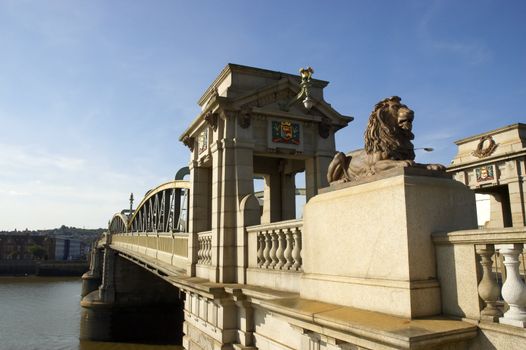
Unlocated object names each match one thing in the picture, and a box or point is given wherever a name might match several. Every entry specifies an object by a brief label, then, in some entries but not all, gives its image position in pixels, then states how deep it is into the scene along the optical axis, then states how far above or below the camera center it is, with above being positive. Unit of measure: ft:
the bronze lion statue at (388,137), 16.78 +4.08
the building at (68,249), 506.32 -19.39
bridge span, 12.44 -0.71
